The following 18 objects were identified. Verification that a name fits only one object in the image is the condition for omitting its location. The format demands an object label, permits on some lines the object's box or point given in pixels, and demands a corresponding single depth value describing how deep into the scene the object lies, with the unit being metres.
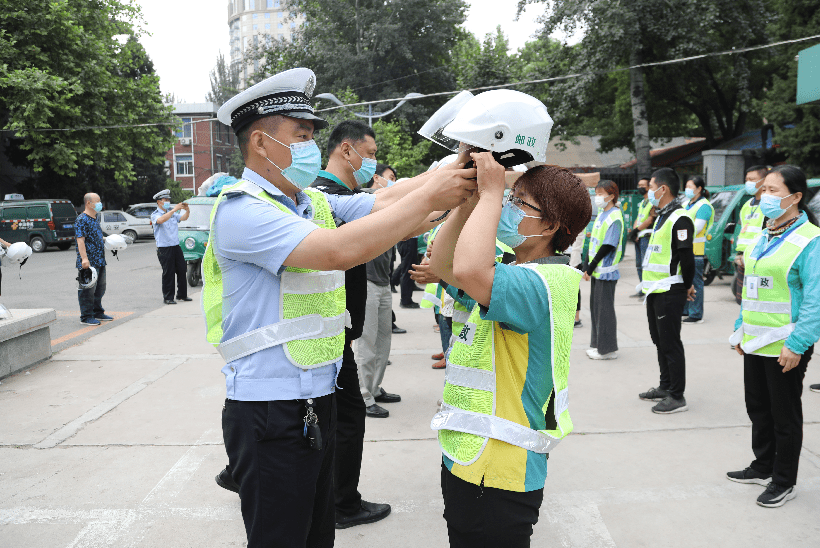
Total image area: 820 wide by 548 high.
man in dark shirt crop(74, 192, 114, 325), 9.41
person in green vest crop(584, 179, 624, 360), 6.90
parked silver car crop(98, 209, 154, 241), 29.16
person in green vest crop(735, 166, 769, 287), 8.23
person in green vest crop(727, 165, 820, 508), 3.47
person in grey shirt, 5.31
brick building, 56.16
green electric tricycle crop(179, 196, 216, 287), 13.53
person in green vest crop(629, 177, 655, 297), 9.67
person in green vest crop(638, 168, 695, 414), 5.30
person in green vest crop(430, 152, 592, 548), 1.85
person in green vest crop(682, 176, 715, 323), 8.64
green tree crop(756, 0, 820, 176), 17.28
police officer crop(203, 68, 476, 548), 1.83
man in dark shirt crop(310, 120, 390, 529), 3.56
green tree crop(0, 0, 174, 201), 24.38
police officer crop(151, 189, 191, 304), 11.10
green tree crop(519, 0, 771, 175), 20.47
